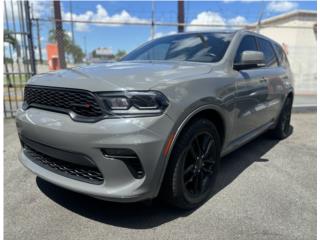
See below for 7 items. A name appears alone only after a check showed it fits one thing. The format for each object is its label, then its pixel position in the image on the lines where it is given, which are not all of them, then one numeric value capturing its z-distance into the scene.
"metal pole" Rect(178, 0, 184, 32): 9.45
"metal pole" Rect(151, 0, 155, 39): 7.56
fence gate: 6.17
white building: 11.47
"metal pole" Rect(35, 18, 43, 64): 6.34
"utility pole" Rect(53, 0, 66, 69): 6.94
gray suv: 2.19
